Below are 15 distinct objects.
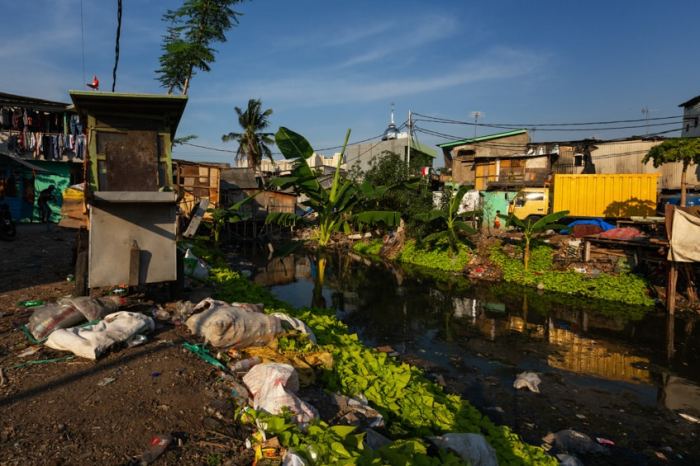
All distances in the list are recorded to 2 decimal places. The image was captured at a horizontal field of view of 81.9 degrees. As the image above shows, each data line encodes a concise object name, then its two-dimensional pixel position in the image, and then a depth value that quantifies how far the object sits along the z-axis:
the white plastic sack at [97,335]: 3.99
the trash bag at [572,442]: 4.70
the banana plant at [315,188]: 9.35
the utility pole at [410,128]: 27.77
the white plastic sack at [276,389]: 3.26
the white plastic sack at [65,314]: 4.42
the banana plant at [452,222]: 16.61
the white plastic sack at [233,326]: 4.56
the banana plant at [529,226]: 14.55
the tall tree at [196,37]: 15.43
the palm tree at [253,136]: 35.94
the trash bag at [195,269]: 9.01
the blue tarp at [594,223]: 17.09
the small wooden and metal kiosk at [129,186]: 5.20
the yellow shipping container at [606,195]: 18.50
